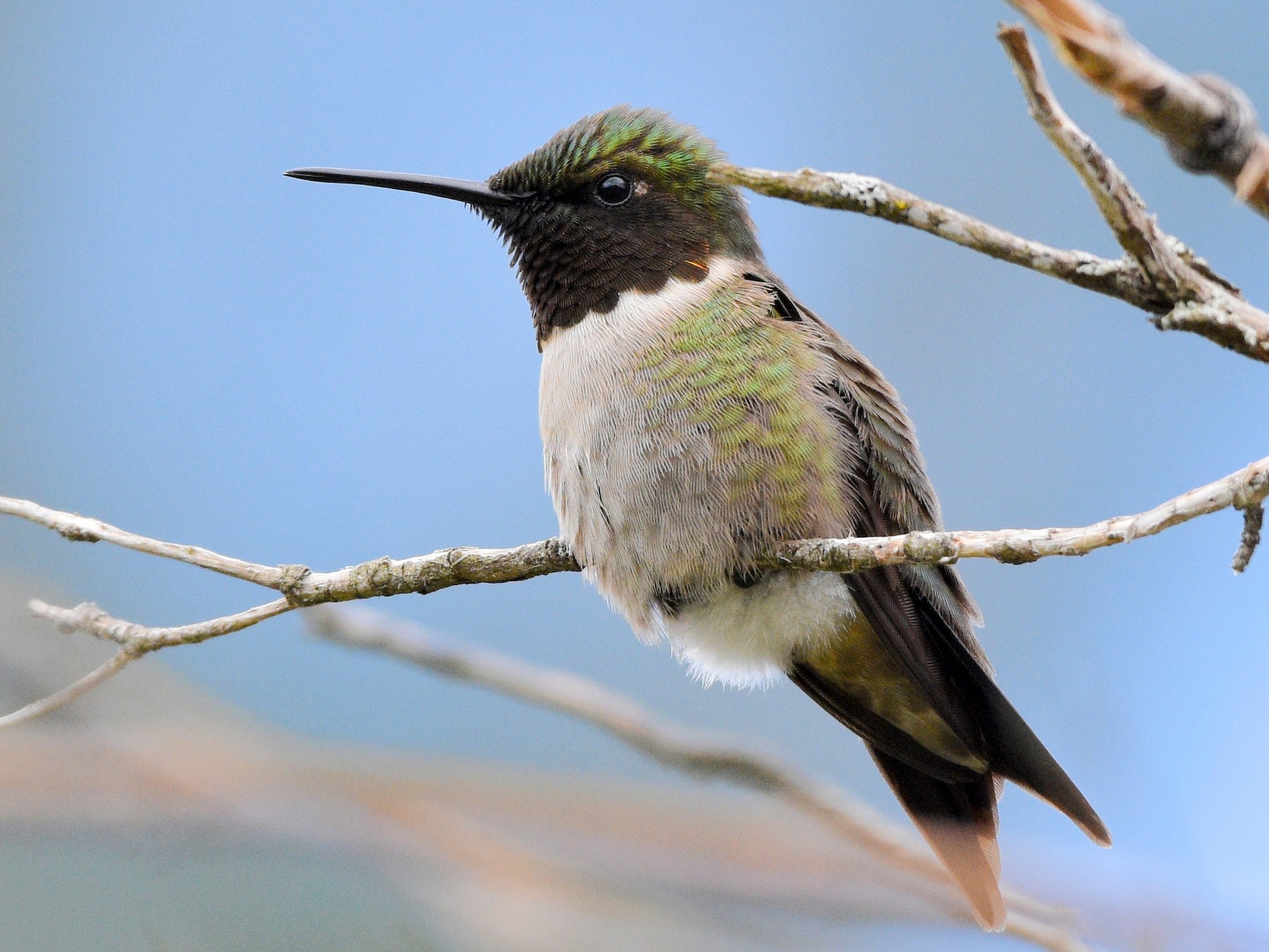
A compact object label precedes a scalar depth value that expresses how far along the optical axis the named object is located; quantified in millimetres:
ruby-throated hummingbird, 1548
